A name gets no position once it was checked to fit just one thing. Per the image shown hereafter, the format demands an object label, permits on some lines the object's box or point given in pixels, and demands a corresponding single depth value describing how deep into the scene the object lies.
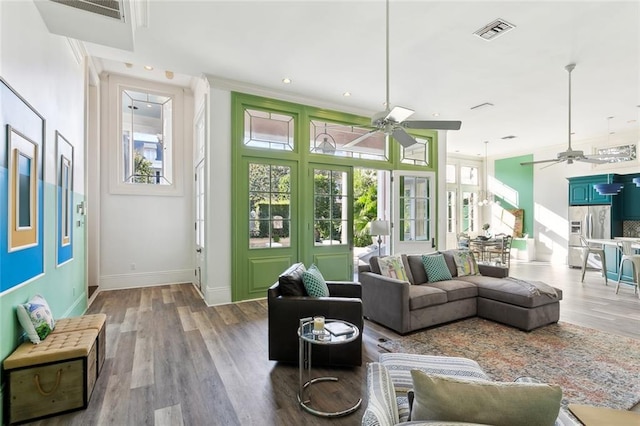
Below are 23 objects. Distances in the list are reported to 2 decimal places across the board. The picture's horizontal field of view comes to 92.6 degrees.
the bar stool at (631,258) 4.97
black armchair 2.80
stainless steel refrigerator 7.37
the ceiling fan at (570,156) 4.38
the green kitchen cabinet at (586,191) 7.48
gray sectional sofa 3.63
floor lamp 5.16
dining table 7.94
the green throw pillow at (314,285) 2.98
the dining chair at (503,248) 7.85
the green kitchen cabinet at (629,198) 7.23
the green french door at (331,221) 5.51
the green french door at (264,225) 4.91
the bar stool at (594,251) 6.30
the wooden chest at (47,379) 2.06
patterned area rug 2.49
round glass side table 2.16
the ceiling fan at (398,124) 2.86
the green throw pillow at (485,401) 0.95
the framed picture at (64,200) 3.21
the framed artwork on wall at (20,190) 2.06
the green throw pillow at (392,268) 4.08
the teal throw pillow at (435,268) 4.34
